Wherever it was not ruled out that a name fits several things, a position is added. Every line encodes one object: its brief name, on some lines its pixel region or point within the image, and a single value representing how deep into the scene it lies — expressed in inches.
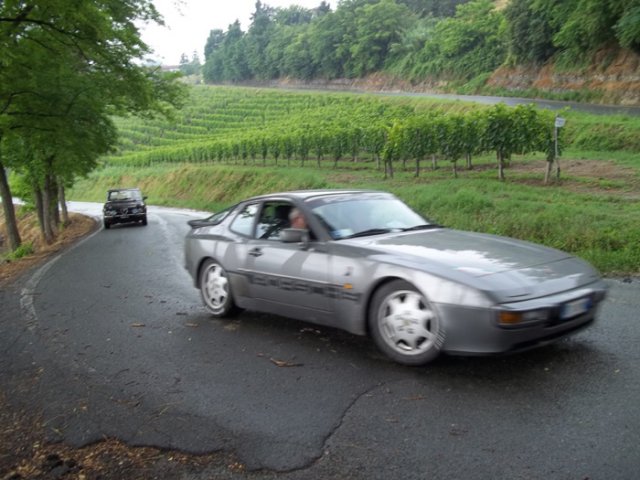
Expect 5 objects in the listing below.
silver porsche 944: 157.8
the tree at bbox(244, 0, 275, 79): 4493.1
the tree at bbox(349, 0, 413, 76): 3206.2
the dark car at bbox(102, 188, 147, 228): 912.3
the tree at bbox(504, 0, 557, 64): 1807.3
